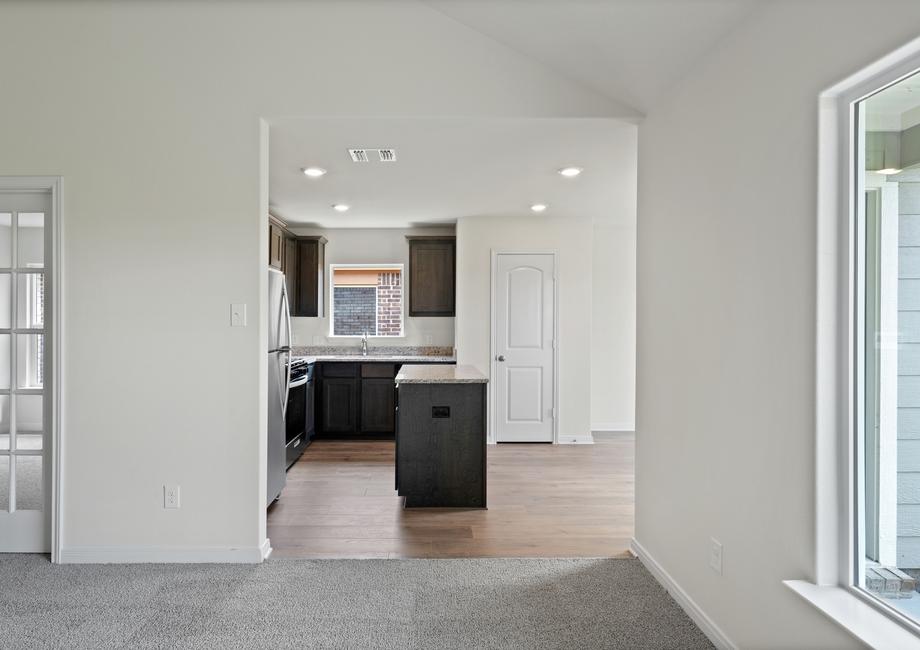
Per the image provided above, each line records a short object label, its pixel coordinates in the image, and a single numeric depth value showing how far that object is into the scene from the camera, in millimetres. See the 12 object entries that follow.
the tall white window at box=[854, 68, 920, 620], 1502
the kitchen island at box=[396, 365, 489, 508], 3783
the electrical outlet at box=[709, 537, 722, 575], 2168
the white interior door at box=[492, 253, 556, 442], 5879
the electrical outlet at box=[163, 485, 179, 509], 2865
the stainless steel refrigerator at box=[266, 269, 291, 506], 3697
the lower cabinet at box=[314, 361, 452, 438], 5977
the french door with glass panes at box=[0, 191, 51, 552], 2936
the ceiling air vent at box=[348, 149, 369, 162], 3512
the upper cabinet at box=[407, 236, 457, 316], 6309
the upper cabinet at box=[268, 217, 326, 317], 6348
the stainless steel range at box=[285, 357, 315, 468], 4712
